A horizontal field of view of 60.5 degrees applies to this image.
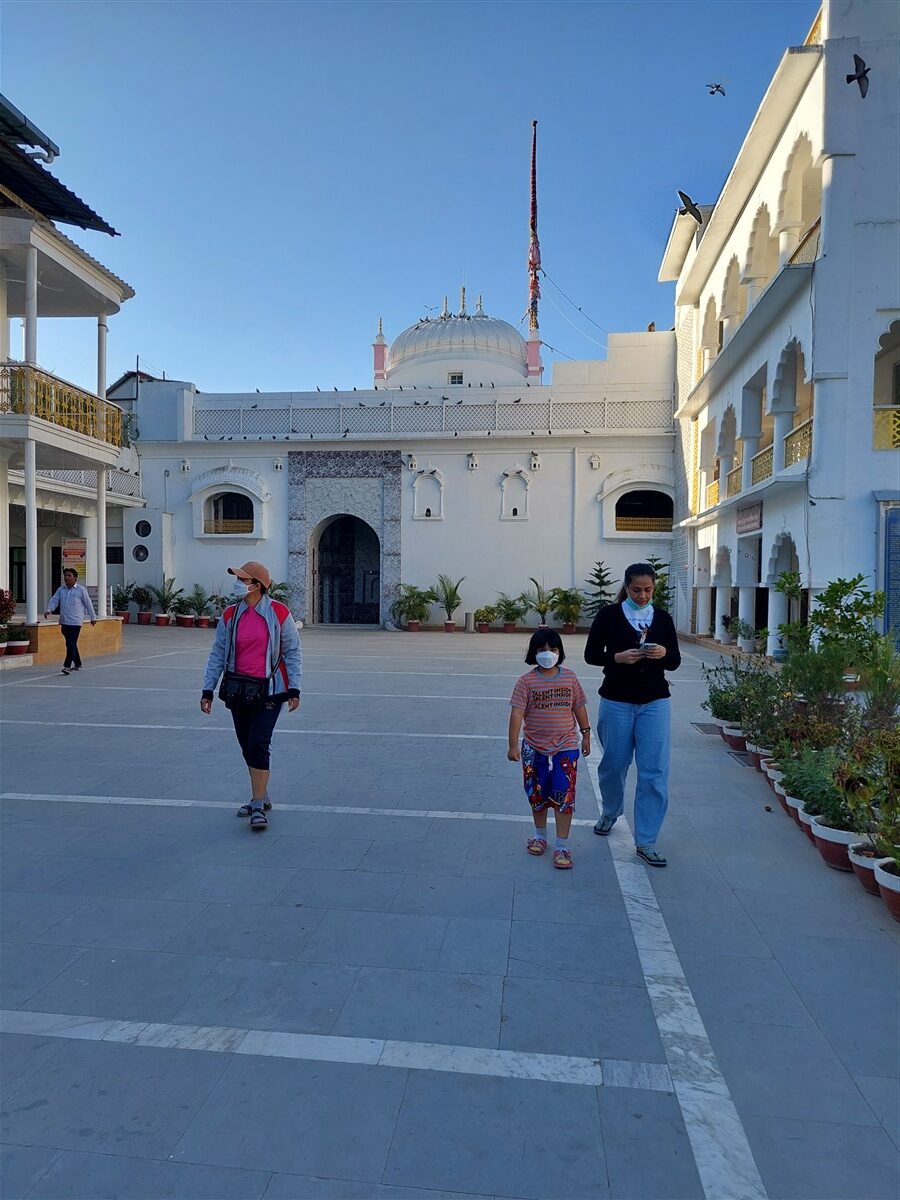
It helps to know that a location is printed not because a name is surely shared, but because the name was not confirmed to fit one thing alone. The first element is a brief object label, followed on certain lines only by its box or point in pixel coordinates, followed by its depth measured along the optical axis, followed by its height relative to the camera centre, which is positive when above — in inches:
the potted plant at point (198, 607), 919.7 -28.0
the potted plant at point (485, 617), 884.0 -35.9
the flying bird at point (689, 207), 692.1 +341.7
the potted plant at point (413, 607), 896.3 -25.3
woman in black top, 167.3 -22.1
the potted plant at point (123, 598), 951.0 -19.1
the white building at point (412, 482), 889.5 +123.5
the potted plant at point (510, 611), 882.6 -28.9
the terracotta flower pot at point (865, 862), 150.3 -54.1
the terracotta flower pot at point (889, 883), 137.2 -53.0
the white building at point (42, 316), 469.1 +183.0
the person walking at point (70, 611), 456.8 -16.9
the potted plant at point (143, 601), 946.7 -22.0
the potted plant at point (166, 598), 931.3 -17.8
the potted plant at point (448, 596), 896.3 -12.5
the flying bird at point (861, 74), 398.9 +266.2
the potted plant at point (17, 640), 481.7 -36.7
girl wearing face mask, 163.8 -31.1
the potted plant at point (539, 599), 874.1 -15.2
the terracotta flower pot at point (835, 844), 162.7 -54.8
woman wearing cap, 186.2 -21.1
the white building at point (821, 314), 405.7 +160.8
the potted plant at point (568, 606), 858.1 -21.7
